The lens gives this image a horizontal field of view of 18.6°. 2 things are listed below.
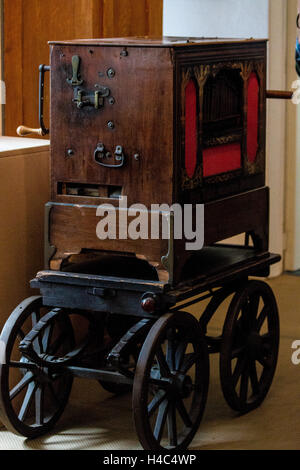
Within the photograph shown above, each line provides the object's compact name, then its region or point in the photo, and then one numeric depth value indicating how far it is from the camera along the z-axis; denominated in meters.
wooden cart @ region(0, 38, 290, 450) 2.96
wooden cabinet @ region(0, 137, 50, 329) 3.29
